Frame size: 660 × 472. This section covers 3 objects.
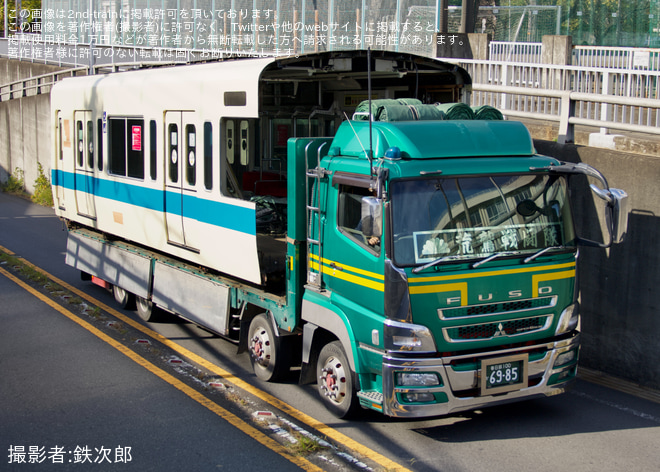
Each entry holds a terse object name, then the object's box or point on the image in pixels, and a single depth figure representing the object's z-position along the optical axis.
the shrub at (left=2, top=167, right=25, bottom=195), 27.91
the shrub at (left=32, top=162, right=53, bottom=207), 25.00
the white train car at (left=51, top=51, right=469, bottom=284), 8.51
